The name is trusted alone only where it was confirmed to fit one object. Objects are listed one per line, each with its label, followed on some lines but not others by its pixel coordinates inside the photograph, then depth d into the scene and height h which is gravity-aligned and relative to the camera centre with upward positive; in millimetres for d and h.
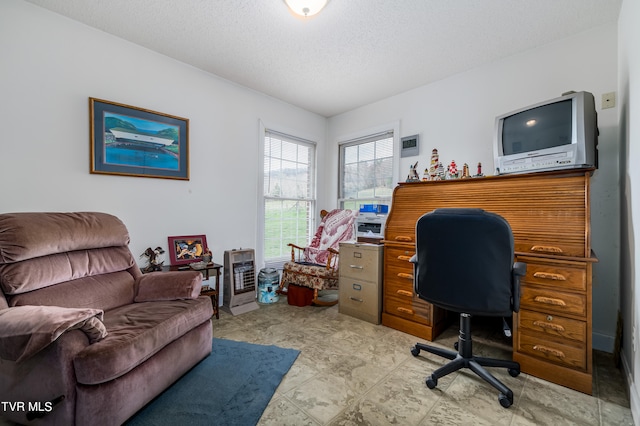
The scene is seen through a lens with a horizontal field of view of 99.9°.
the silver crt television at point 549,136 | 1805 +580
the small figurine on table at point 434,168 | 2646 +459
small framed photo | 2748 -376
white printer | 2814 -101
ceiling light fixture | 1867 +1467
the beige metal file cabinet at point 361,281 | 2635 -684
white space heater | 2949 -774
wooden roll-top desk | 1662 -304
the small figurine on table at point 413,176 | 2652 +392
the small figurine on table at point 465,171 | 2544 +414
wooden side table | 2639 -637
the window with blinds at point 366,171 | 3695 +630
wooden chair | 3066 -585
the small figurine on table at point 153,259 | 2496 -444
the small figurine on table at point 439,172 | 2611 +413
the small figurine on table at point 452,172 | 2531 +407
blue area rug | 1400 -1067
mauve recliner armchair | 1190 -617
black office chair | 1503 -309
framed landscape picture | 2354 +678
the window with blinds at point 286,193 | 3701 +292
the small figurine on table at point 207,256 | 2828 -459
